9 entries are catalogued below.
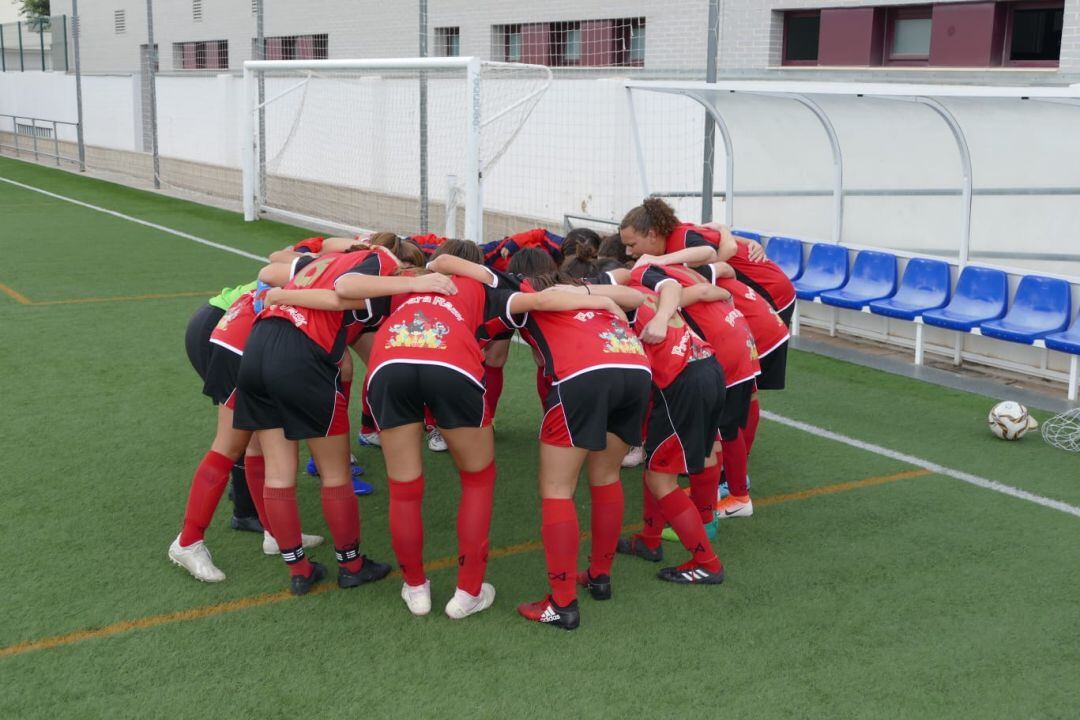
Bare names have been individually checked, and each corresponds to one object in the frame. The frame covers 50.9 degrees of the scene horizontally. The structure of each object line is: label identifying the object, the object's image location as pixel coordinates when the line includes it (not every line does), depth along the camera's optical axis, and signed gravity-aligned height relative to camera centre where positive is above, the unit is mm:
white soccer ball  7031 -1849
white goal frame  10828 -101
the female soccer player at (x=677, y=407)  4750 -1212
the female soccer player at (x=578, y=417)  4352 -1159
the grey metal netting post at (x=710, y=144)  9945 -270
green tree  53156 +4500
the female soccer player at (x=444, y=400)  4309 -1082
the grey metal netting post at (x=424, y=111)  13203 -10
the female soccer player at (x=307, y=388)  4504 -1095
